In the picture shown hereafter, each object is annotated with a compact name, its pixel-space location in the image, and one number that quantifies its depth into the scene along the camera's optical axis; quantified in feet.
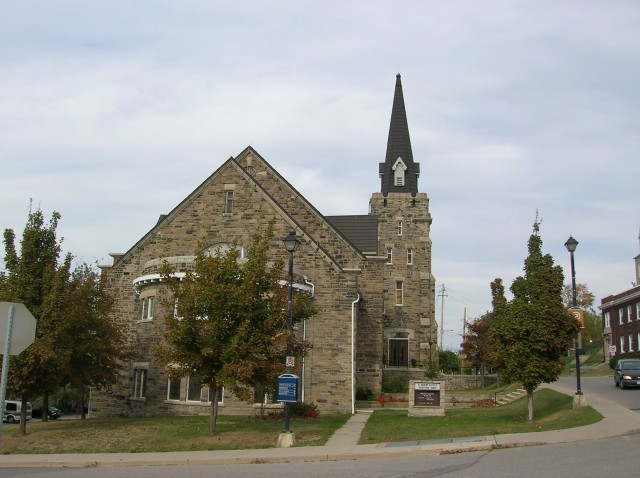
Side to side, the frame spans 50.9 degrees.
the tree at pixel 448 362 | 205.26
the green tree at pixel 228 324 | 63.46
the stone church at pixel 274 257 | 90.53
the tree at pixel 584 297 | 276.02
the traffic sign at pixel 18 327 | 33.40
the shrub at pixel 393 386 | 119.14
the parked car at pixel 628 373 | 95.45
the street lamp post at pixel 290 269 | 61.16
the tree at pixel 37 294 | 68.18
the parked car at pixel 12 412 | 155.23
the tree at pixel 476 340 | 171.73
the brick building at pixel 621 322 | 179.63
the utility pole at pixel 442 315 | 260.46
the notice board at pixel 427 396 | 79.61
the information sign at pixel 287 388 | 59.16
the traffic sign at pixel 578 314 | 66.68
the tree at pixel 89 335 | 74.38
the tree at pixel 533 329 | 64.49
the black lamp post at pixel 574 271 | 68.94
